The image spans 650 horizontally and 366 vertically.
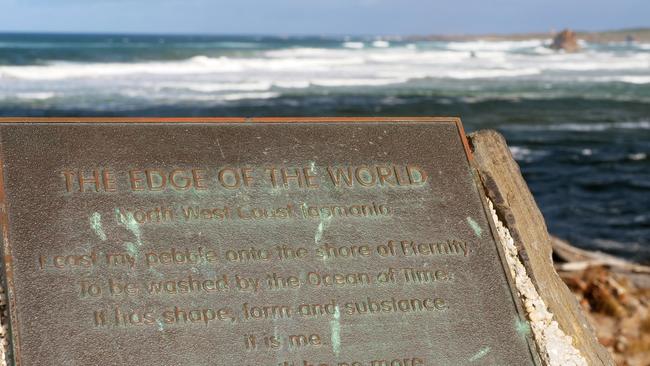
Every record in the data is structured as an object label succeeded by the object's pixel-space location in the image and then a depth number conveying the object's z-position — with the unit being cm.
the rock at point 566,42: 5784
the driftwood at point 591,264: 491
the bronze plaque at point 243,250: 246
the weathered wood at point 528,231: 304
